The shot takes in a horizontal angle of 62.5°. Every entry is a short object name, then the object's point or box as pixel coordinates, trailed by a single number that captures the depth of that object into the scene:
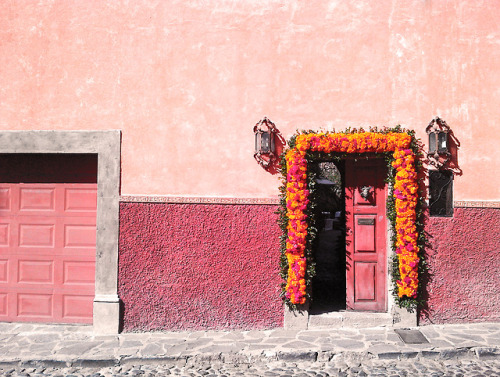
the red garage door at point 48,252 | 6.39
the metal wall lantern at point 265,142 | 6.01
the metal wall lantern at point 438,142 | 5.96
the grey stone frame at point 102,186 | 6.00
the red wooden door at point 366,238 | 6.29
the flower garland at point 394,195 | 5.92
